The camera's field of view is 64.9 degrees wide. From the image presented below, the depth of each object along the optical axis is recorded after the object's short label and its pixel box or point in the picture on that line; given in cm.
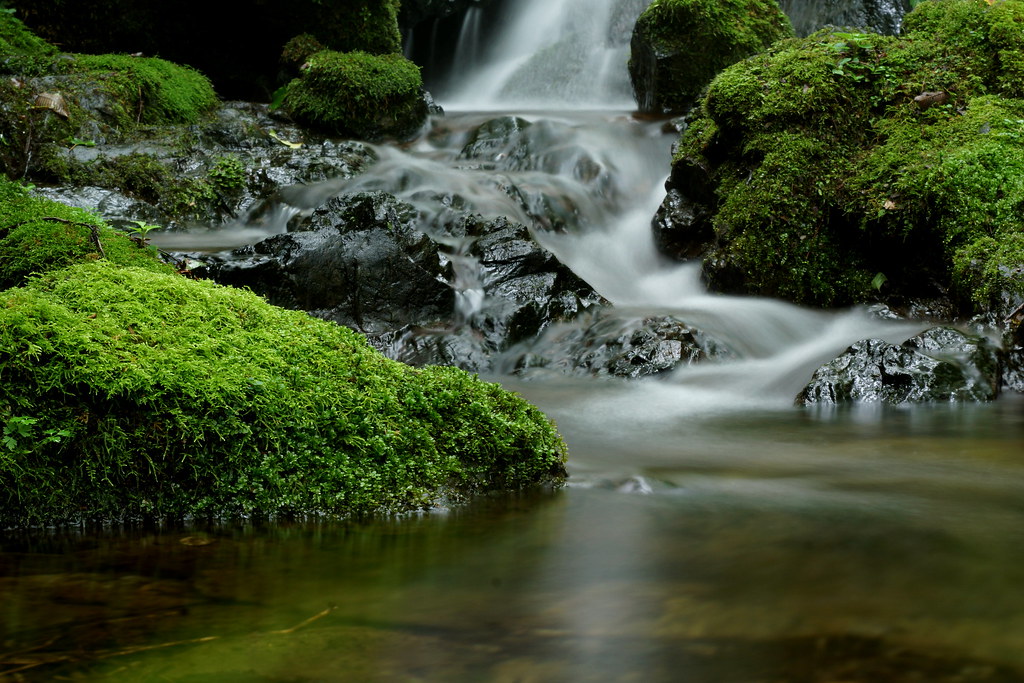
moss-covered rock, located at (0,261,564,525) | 261
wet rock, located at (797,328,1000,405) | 539
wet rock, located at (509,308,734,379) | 645
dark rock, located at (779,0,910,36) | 1459
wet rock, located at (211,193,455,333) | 669
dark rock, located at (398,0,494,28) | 1585
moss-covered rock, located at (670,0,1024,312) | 656
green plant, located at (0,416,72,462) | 253
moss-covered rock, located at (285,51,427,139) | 1148
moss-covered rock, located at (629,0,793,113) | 1163
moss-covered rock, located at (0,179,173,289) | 404
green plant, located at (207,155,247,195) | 933
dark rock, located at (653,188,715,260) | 859
